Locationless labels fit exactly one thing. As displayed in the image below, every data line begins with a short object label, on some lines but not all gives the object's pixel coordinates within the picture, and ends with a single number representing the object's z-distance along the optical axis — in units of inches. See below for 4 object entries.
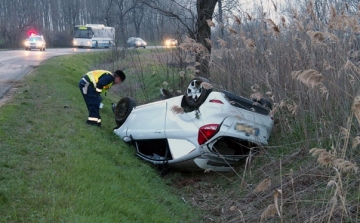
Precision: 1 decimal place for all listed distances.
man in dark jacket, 355.6
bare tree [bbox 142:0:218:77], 512.4
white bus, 2046.0
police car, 1769.2
